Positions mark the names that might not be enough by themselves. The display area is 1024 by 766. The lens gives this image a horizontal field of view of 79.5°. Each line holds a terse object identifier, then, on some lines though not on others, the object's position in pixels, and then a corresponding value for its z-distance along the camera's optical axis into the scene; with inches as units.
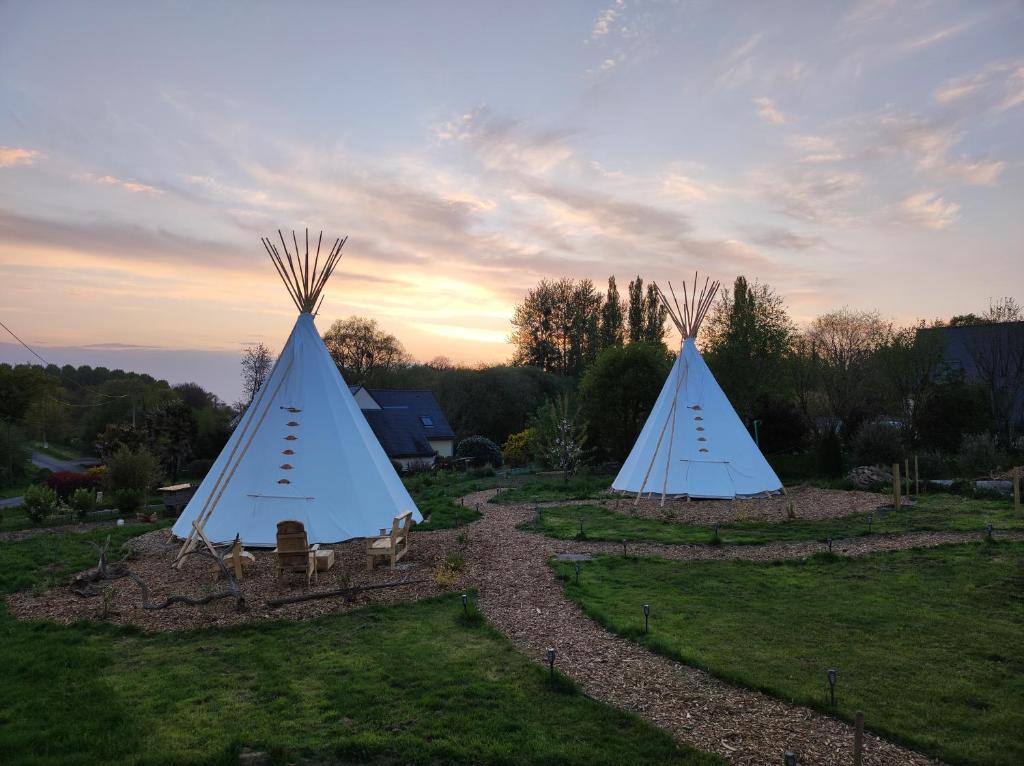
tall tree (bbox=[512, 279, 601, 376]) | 1584.6
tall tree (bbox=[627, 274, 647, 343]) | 1476.4
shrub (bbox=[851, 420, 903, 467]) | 681.6
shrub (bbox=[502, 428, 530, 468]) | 1019.3
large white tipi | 374.3
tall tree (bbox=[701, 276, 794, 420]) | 844.0
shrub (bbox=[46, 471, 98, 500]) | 709.3
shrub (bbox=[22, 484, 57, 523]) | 522.9
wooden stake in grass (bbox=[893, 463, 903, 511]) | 477.6
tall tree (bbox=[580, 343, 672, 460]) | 836.0
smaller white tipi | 570.3
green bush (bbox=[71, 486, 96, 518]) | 553.0
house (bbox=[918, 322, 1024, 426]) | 781.9
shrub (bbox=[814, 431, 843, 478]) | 665.6
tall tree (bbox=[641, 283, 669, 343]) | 1481.3
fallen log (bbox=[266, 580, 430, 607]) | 264.6
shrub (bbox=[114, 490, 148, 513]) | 569.9
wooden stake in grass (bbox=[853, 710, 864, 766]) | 128.8
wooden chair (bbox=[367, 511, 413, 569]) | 327.9
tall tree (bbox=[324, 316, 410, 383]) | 1604.3
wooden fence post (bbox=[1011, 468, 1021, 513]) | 438.9
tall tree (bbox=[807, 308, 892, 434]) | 891.4
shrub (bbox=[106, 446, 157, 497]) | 605.3
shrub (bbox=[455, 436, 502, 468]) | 1030.5
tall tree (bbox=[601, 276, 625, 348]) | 1464.1
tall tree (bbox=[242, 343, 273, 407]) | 1396.4
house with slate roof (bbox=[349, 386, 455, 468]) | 1066.7
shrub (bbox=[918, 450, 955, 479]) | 650.2
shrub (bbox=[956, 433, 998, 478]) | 622.5
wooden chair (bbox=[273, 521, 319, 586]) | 295.9
